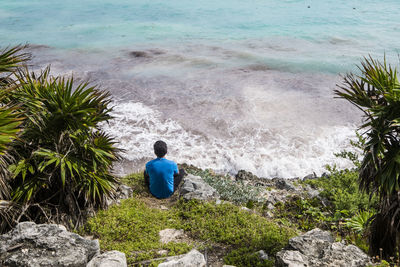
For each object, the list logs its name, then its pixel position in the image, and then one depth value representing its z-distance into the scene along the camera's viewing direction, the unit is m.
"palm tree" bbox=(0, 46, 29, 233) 5.39
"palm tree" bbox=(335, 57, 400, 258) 5.65
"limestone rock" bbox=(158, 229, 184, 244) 6.66
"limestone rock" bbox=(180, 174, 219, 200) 8.27
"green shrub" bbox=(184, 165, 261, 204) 8.95
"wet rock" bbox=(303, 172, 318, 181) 11.45
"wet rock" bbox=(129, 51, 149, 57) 24.63
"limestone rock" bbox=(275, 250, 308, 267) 5.02
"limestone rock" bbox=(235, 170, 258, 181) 11.22
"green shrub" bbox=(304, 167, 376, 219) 8.24
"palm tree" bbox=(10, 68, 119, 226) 6.75
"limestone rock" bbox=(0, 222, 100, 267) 4.94
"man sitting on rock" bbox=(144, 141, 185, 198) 8.71
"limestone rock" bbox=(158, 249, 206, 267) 4.95
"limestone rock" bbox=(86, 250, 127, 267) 5.00
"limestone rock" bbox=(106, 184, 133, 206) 7.91
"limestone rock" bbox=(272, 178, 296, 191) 10.20
